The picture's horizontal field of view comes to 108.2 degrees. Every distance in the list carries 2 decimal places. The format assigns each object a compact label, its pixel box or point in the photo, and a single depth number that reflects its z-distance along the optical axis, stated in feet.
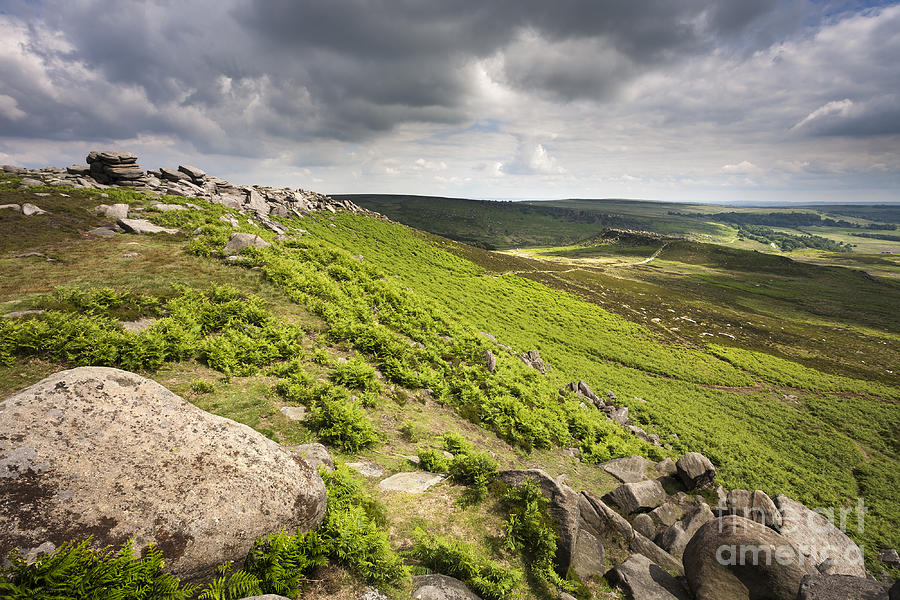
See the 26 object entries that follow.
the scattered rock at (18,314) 38.31
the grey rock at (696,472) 59.67
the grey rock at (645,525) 42.29
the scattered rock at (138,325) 41.50
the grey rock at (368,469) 33.15
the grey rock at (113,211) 95.97
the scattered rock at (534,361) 98.83
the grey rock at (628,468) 58.03
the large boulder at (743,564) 29.53
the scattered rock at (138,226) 85.05
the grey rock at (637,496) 45.11
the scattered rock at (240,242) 79.56
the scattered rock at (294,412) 36.83
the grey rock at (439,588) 21.31
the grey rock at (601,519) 37.37
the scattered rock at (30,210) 83.24
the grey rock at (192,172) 195.42
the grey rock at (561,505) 29.74
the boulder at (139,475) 15.80
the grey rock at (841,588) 25.40
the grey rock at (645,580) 30.63
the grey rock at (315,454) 28.04
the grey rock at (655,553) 36.50
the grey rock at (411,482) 32.17
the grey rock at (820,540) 40.47
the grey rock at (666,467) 63.10
